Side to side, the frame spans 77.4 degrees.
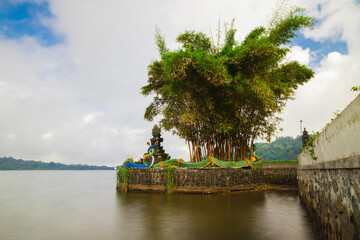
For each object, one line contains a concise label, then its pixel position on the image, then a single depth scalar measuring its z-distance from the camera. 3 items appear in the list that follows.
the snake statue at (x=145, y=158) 10.21
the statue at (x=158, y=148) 10.72
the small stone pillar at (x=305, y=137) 14.89
